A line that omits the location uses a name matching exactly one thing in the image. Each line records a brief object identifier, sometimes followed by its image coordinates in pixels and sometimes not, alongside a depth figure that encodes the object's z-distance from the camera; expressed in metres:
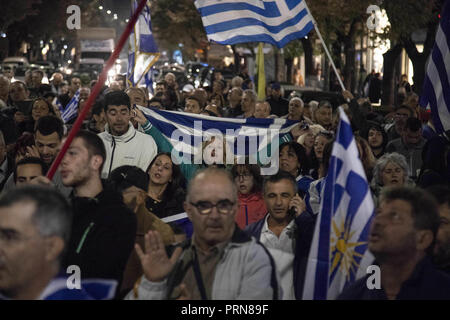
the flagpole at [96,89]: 4.78
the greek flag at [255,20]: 9.60
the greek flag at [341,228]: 4.48
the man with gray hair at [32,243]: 3.73
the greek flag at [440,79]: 8.12
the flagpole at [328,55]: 7.58
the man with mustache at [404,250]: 4.25
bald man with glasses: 4.23
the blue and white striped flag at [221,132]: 9.50
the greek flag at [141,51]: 15.68
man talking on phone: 5.91
